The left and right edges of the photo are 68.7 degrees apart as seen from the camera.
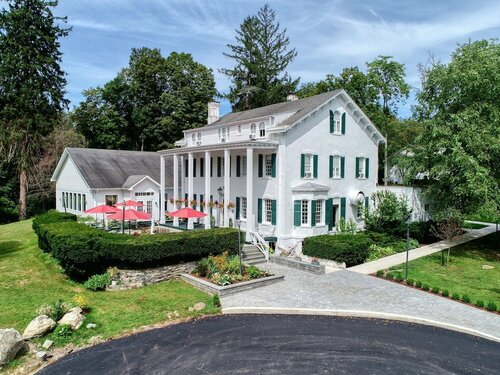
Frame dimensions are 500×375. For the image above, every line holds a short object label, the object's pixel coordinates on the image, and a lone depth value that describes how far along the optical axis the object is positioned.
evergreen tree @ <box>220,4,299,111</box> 51.56
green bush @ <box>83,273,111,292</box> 15.27
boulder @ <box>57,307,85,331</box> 11.64
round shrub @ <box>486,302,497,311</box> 13.47
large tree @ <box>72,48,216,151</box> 50.06
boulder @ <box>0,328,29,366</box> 9.74
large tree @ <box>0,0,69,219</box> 33.94
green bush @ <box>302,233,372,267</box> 19.94
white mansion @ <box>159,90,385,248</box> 22.86
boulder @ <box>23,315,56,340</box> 10.95
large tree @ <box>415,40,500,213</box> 21.58
